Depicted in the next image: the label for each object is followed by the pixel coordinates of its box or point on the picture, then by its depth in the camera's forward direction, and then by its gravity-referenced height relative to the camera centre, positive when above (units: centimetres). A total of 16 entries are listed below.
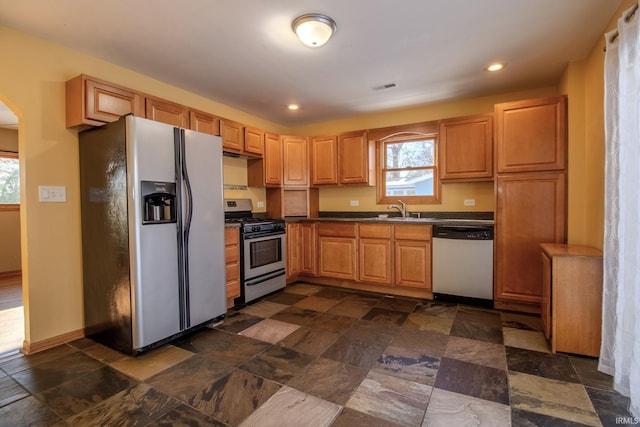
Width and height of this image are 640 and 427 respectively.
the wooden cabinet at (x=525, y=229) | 293 -24
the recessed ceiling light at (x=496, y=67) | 287 +134
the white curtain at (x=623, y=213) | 159 -6
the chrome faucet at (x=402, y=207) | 414 -1
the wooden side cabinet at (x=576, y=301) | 210 -69
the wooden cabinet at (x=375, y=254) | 375 -60
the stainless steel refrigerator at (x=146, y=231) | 221 -18
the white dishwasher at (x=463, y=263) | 321 -63
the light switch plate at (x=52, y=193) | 237 +13
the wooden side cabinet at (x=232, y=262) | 321 -58
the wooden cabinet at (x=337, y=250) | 400 -59
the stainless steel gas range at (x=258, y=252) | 339 -54
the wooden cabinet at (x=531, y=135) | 288 +69
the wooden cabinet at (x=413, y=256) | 352 -59
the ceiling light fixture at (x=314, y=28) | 209 +127
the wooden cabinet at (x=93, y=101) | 236 +88
